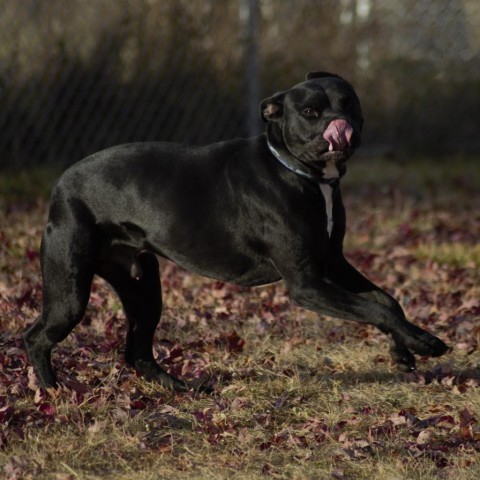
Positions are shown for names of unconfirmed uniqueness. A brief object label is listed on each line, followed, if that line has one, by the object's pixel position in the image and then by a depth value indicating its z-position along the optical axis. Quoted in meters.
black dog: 8.32
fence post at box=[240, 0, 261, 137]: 19.30
